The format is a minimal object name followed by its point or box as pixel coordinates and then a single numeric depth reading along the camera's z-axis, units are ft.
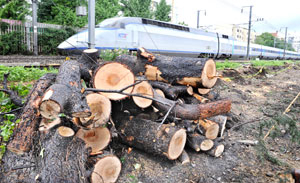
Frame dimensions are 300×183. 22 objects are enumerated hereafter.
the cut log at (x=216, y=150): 10.21
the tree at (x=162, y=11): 89.85
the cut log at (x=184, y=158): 9.55
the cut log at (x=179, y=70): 11.46
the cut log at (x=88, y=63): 11.15
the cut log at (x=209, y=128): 10.49
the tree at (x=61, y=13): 59.47
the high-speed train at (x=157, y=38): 34.62
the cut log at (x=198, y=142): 10.05
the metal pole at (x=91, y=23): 21.85
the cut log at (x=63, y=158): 6.48
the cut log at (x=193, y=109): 9.23
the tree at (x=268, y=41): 250.57
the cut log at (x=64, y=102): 6.51
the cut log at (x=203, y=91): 12.85
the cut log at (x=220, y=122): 11.10
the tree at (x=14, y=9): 44.91
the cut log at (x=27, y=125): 7.13
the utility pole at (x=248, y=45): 78.51
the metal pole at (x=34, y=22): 41.95
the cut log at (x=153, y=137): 8.79
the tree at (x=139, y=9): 82.64
